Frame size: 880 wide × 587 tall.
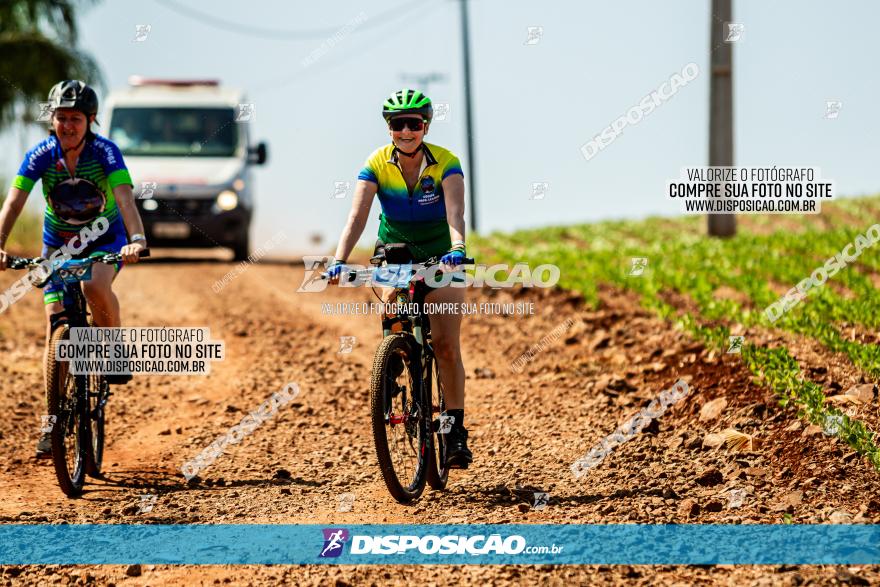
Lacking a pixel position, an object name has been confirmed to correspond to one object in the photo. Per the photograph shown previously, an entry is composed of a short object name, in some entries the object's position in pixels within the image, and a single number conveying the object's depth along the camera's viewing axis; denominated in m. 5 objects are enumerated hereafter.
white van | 39.44
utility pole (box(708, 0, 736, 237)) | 40.19
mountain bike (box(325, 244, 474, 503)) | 12.55
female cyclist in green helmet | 12.88
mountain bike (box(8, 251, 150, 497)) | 13.76
